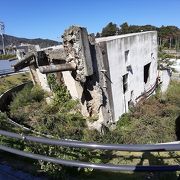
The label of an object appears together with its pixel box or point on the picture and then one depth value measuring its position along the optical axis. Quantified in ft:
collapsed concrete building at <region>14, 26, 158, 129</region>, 29.11
